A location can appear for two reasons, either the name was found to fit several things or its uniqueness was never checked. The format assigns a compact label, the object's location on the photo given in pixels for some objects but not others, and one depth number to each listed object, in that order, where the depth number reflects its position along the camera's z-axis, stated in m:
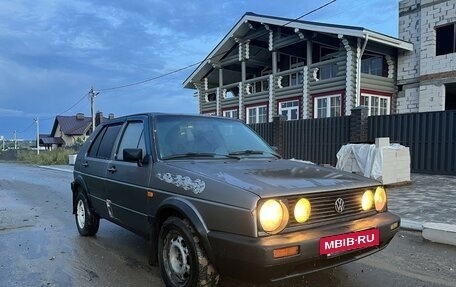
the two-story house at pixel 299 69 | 17.91
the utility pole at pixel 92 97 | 35.48
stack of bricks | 10.49
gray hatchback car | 3.05
